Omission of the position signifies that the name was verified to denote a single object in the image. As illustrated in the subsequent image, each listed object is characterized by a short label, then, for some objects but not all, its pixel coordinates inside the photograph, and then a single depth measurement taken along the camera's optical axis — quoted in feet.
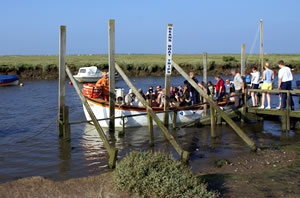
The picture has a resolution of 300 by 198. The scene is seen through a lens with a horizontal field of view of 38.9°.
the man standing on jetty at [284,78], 52.44
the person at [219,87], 62.03
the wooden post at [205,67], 59.09
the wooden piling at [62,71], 46.44
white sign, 50.28
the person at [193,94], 60.44
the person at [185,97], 60.18
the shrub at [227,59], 237.64
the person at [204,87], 58.32
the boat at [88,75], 155.33
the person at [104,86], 59.36
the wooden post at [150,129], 45.47
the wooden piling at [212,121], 51.99
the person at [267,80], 56.90
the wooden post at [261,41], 85.94
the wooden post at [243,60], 74.66
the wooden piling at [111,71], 49.52
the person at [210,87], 60.62
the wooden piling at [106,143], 36.72
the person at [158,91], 61.44
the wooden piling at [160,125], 38.29
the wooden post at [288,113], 53.00
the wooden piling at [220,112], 43.68
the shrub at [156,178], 24.10
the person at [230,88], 67.15
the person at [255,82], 60.59
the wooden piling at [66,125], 47.29
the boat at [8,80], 138.21
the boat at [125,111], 55.93
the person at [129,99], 57.94
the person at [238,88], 59.57
